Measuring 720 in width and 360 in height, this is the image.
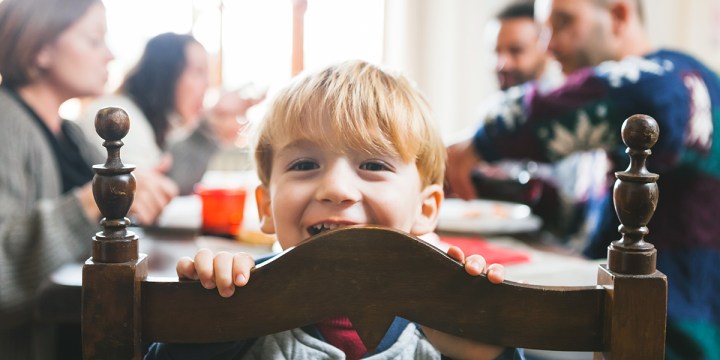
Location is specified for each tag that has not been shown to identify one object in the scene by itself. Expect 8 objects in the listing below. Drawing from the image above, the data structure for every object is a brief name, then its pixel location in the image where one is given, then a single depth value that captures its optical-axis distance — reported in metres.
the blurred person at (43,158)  1.33
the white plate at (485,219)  1.67
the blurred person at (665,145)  1.30
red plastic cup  1.57
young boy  0.79
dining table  1.09
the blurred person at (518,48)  2.72
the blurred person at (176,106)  2.43
